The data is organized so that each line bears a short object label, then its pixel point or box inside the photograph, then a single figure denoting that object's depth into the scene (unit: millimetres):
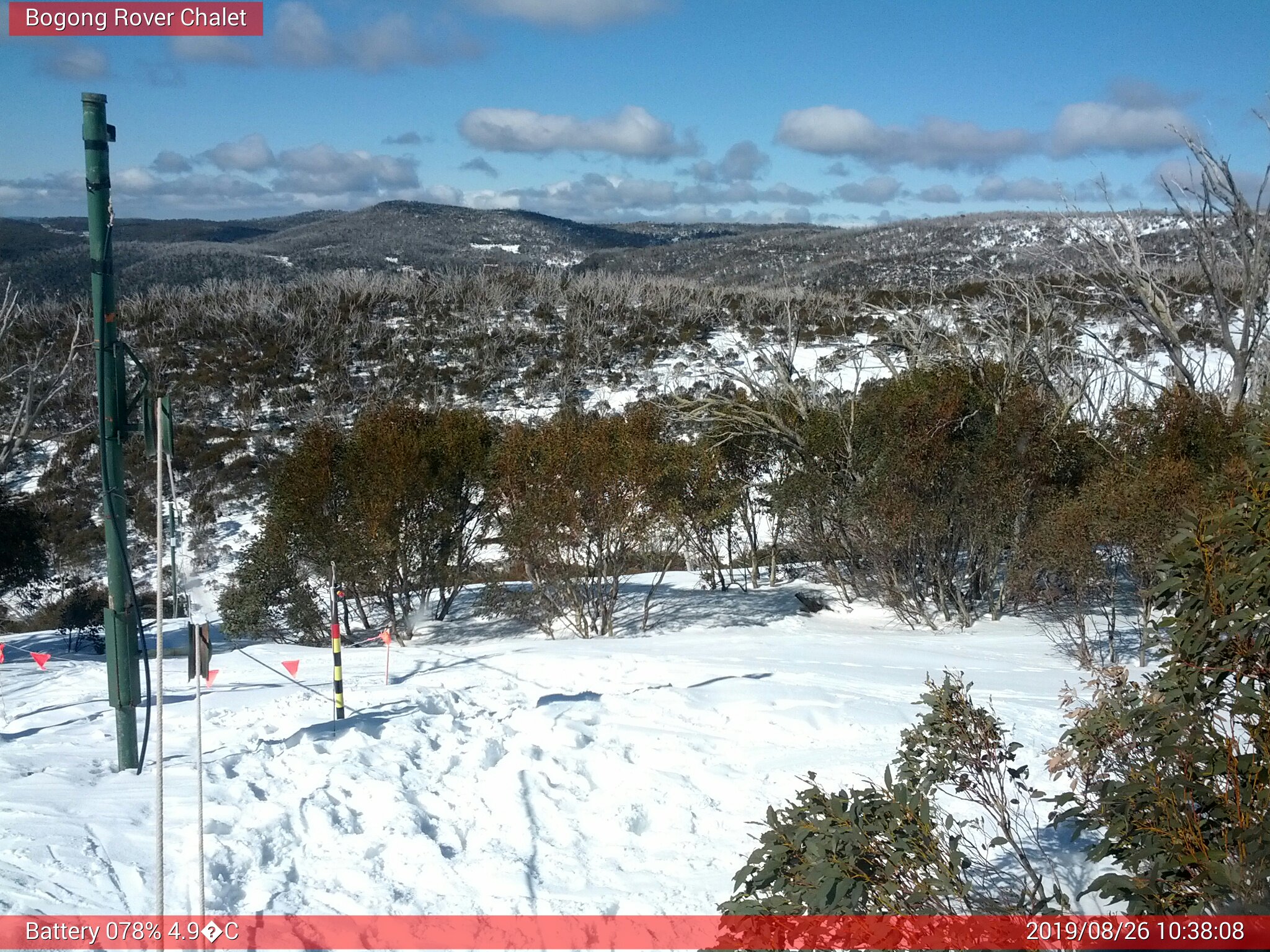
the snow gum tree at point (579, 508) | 14625
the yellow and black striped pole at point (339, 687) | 7598
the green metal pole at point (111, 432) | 5953
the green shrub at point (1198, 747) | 2771
